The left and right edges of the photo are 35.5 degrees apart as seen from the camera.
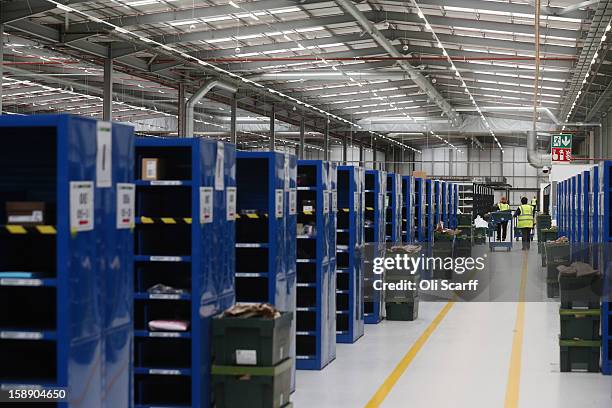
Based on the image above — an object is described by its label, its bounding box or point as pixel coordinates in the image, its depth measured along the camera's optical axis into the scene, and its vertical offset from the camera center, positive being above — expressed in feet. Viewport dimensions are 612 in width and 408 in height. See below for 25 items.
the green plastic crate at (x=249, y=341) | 23.93 -3.51
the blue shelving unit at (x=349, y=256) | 43.27 -2.46
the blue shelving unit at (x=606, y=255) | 34.45 -1.88
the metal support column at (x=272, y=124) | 95.61 +8.10
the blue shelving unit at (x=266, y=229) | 30.73 -0.90
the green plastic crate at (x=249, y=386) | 23.89 -4.65
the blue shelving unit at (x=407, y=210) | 64.18 -0.47
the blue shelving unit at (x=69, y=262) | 17.90 -1.25
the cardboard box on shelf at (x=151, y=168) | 25.59 +0.91
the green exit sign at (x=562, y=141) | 100.48 +6.61
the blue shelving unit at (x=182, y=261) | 24.71 -1.55
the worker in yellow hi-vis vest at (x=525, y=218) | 97.96 -1.49
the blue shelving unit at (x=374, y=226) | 49.75 -1.20
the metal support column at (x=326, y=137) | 117.07 +8.29
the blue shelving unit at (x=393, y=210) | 57.82 -0.42
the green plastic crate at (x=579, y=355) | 36.29 -5.77
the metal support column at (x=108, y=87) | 57.62 +7.07
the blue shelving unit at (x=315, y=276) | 36.96 -2.95
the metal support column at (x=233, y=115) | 87.20 +8.02
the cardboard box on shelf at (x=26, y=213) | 18.79 -0.22
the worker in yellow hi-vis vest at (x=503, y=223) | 115.38 -2.38
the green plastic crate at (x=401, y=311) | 52.24 -5.89
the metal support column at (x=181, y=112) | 73.77 +7.07
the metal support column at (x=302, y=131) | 108.27 +8.45
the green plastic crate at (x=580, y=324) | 36.11 -4.56
